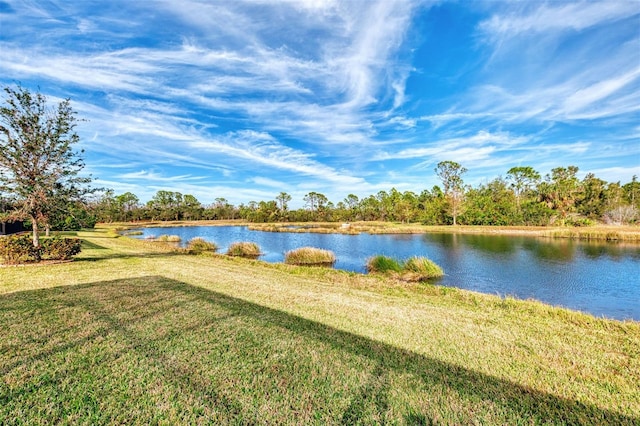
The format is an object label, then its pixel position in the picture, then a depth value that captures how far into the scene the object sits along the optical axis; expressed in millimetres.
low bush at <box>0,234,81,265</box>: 9852
